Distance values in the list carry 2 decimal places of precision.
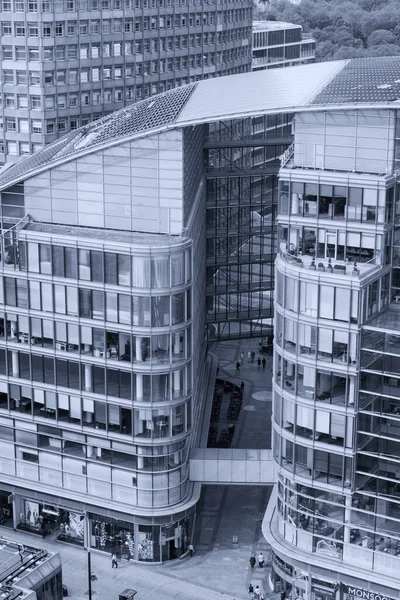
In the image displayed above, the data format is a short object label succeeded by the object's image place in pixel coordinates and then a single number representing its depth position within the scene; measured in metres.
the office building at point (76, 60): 124.00
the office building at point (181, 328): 74.25
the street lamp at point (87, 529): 87.69
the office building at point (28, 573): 71.81
